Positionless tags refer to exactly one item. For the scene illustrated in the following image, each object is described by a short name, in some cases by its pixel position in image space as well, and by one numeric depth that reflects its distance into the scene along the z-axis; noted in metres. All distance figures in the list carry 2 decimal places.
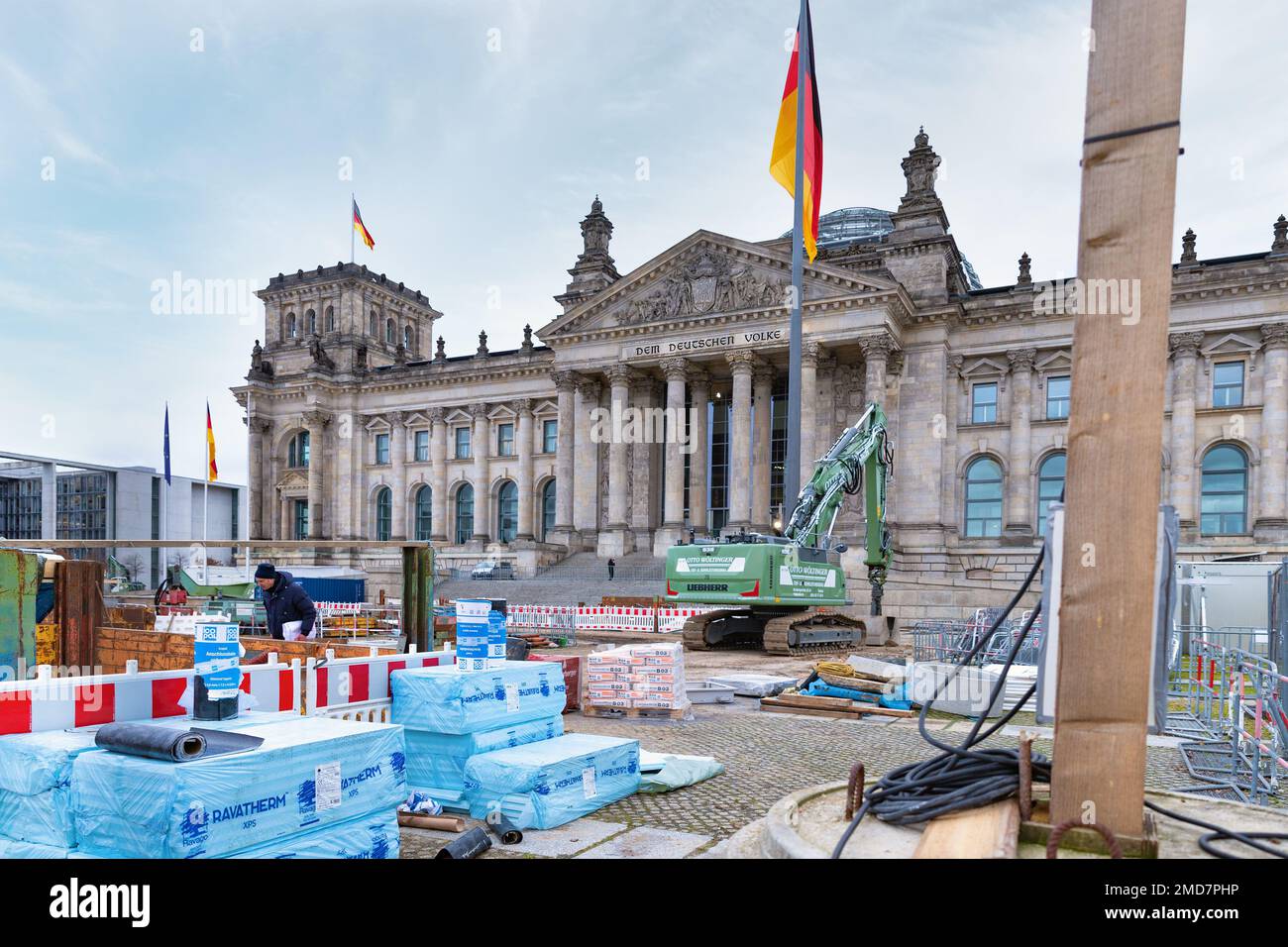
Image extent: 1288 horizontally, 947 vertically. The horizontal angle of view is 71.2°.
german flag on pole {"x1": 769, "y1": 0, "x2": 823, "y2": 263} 25.55
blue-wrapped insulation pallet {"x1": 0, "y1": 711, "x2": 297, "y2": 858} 4.82
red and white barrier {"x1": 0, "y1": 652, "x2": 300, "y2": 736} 5.26
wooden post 3.56
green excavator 22.19
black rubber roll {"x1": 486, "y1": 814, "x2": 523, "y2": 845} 6.75
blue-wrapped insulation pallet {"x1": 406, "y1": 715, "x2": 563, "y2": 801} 7.49
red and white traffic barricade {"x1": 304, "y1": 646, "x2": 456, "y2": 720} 7.69
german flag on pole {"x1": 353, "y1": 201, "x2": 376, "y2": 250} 50.12
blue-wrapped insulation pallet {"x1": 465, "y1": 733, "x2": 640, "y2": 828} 7.10
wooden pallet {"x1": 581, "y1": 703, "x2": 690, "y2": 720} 13.05
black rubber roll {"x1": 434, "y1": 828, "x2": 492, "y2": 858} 6.12
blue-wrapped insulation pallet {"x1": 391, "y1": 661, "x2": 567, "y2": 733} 7.40
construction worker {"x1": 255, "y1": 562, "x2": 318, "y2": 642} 11.49
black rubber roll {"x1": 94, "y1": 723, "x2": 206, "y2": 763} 4.57
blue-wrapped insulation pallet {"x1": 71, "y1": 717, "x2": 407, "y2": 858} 4.45
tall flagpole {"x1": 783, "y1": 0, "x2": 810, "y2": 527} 23.11
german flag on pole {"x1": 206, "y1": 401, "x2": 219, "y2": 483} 50.09
